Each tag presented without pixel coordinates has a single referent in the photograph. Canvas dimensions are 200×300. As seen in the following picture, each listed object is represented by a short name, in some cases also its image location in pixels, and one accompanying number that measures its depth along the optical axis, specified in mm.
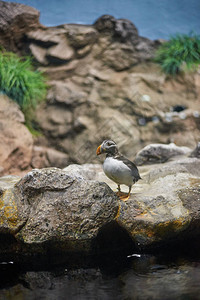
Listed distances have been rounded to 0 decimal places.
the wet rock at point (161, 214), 3080
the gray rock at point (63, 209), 2961
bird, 3252
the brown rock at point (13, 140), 6387
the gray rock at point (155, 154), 5984
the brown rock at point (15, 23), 7168
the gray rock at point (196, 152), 5469
